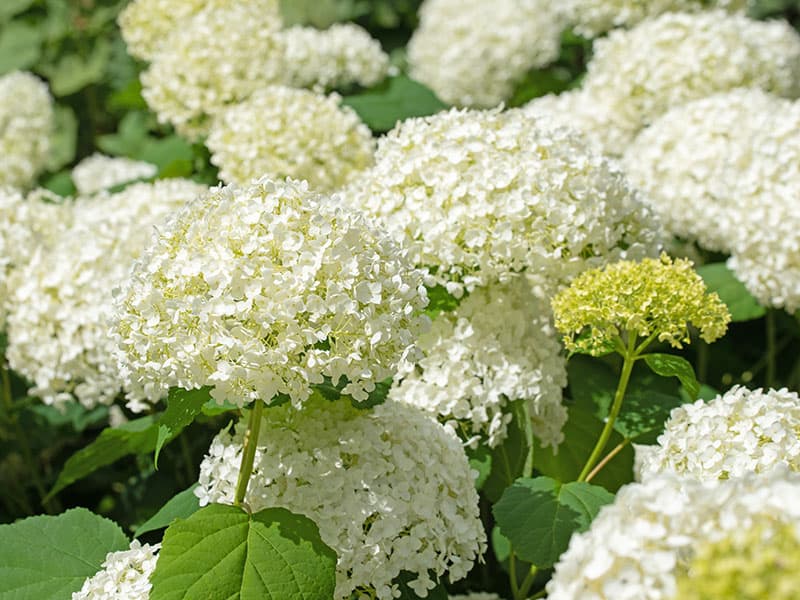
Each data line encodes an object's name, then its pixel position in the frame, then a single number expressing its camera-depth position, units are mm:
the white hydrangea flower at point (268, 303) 1710
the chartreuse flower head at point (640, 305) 1980
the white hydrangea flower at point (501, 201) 2301
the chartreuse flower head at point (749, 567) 1014
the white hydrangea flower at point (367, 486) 1880
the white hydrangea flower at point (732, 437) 1768
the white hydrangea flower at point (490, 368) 2334
